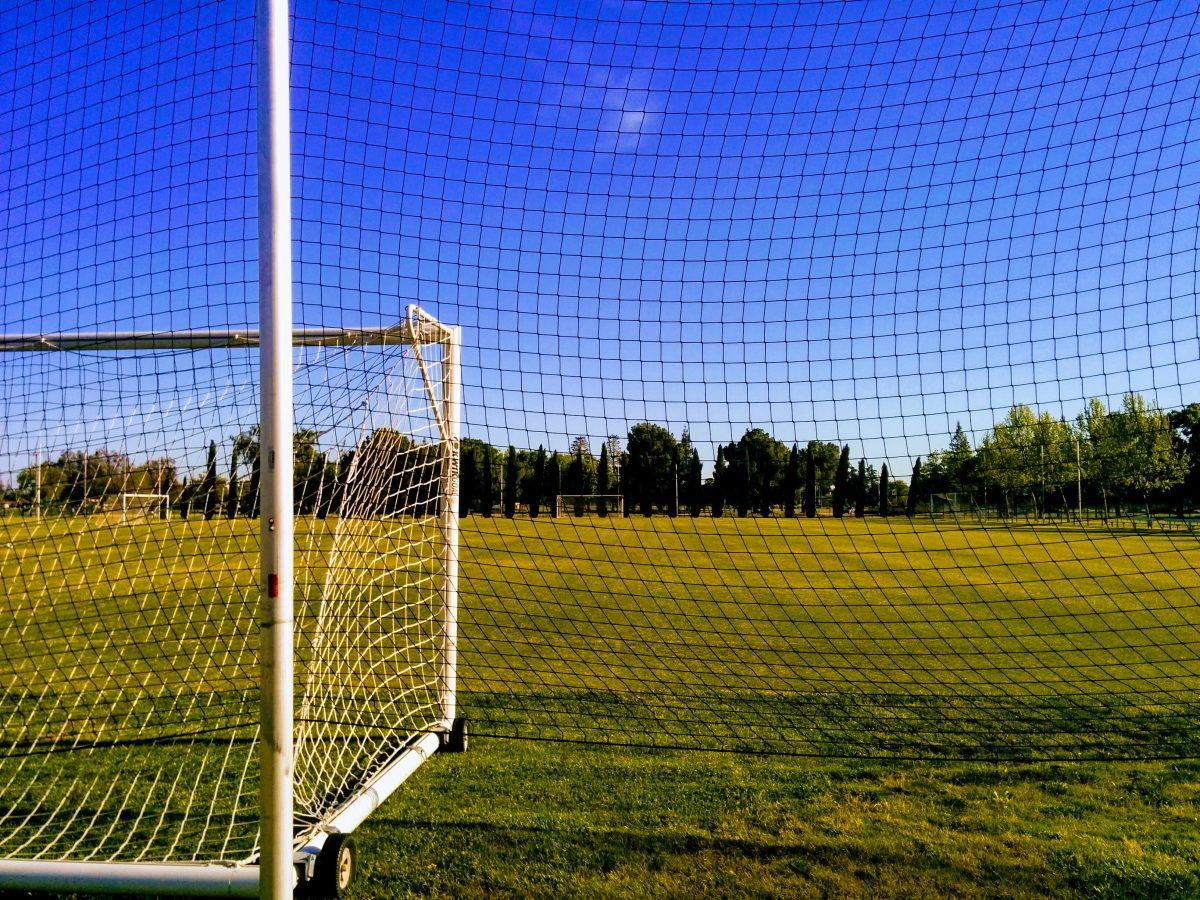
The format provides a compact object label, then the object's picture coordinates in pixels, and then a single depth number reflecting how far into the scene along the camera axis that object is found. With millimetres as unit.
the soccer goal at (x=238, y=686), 2307
